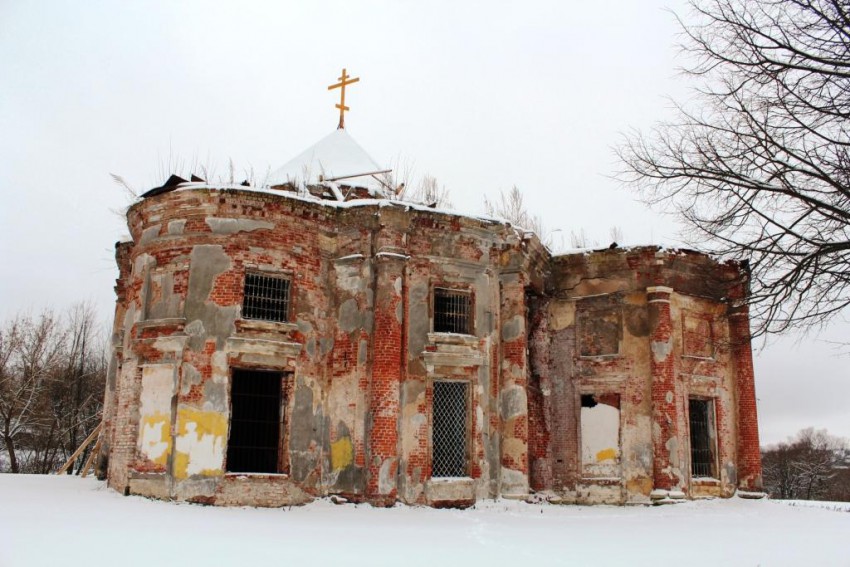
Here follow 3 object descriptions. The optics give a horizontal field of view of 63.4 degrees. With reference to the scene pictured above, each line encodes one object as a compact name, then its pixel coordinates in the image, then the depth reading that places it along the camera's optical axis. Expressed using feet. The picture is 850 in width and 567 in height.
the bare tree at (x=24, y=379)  97.66
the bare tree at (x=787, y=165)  25.89
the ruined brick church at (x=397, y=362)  44.24
